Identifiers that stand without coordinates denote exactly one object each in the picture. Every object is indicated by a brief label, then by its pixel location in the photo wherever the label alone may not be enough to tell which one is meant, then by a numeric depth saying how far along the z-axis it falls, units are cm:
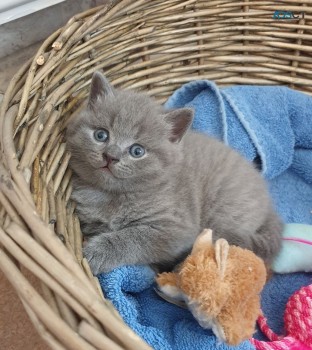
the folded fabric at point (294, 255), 41
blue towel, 42
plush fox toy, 28
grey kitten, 34
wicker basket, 23
